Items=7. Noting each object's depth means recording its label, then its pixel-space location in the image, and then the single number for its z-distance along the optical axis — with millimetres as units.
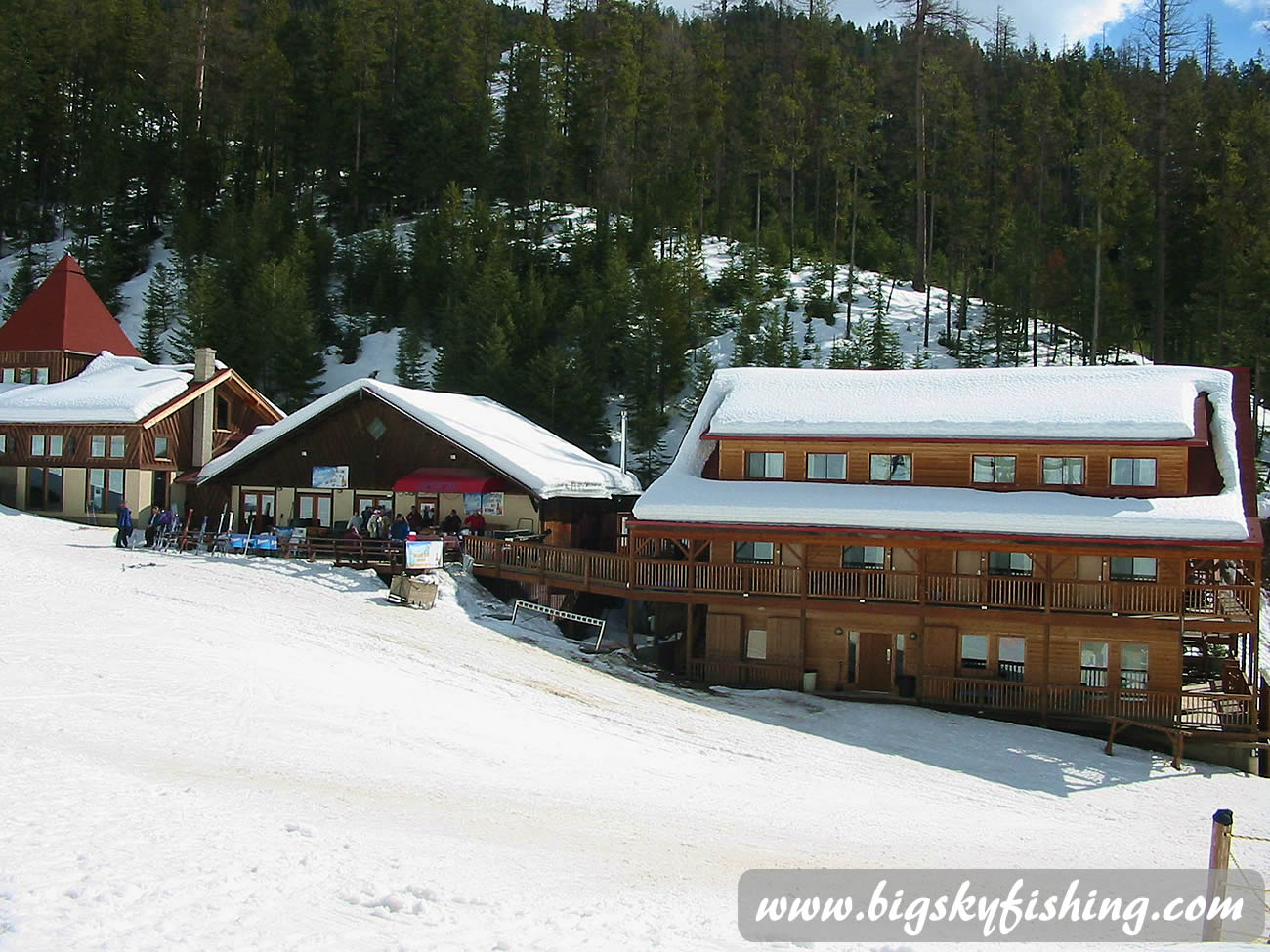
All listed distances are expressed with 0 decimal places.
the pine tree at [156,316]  54344
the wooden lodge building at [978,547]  23125
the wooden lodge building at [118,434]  35781
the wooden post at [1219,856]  11219
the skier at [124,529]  29719
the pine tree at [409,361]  49438
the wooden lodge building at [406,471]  31281
